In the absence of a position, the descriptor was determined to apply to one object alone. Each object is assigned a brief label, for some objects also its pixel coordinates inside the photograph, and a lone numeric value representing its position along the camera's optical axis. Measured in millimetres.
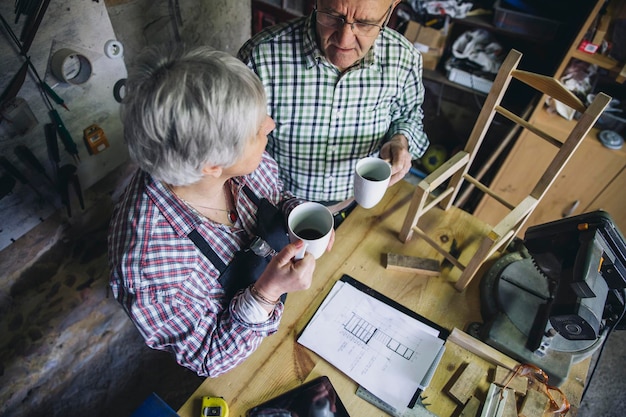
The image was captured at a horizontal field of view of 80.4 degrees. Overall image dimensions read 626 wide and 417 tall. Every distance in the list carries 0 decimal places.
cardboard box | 2719
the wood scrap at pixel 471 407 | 1103
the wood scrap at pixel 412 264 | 1398
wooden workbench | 1119
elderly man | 1328
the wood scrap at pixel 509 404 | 1086
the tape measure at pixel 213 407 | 1050
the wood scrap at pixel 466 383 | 1124
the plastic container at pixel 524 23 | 2410
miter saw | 1042
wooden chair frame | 1188
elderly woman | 861
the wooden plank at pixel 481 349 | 1181
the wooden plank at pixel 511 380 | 1136
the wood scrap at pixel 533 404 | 1087
